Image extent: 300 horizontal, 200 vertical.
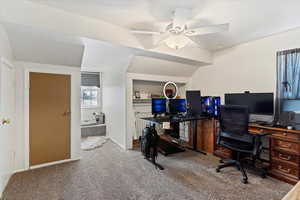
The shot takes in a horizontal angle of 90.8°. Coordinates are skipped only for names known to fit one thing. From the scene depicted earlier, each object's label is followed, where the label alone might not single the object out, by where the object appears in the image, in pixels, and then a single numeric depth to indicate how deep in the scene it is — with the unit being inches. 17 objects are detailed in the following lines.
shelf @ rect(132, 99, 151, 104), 172.1
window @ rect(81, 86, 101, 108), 211.8
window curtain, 103.2
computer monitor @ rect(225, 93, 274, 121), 109.7
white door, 77.5
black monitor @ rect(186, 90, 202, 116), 147.4
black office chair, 89.2
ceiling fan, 79.0
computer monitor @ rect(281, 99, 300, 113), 104.6
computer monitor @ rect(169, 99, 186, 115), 149.4
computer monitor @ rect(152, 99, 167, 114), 141.9
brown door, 108.0
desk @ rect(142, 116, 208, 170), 114.8
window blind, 208.1
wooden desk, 86.4
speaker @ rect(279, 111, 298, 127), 93.9
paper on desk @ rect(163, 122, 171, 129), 113.5
